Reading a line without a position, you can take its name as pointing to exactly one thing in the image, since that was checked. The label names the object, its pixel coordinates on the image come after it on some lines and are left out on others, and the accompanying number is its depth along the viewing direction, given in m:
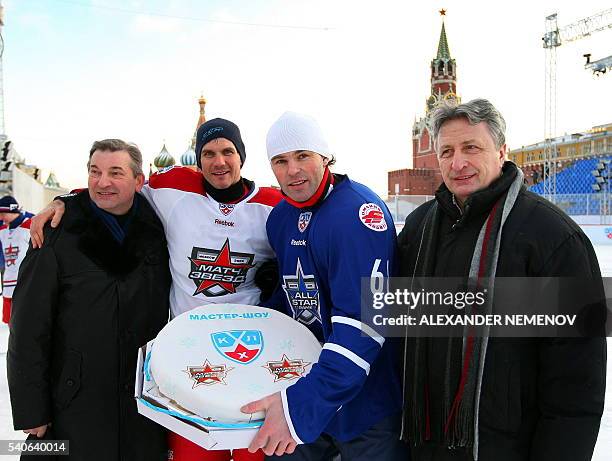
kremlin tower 59.72
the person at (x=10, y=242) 6.45
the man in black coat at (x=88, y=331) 2.13
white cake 1.59
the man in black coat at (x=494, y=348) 1.54
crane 28.73
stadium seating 37.59
